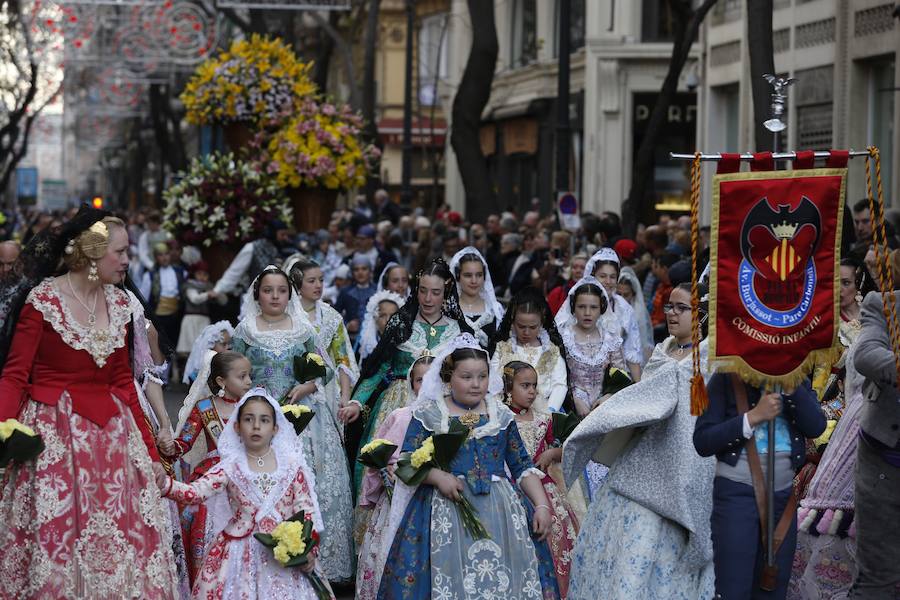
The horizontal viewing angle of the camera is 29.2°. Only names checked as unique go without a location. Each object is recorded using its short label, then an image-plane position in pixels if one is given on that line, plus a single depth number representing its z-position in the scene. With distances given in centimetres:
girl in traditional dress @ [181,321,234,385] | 1109
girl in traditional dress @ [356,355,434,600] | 866
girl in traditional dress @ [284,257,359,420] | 1109
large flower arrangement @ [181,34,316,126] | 1758
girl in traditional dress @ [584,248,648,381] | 1159
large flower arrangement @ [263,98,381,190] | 1759
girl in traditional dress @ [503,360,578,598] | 921
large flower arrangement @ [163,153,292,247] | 1689
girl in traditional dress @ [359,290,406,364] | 1249
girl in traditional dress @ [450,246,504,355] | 1159
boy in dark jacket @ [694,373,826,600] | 705
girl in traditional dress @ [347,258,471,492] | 1079
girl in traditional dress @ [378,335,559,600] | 801
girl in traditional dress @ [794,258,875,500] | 890
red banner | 705
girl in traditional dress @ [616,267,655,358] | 1405
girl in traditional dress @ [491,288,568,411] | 1052
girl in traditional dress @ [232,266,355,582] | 1050
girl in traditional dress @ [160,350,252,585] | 927
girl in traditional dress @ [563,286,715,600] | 748
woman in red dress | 774
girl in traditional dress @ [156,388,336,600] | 811
